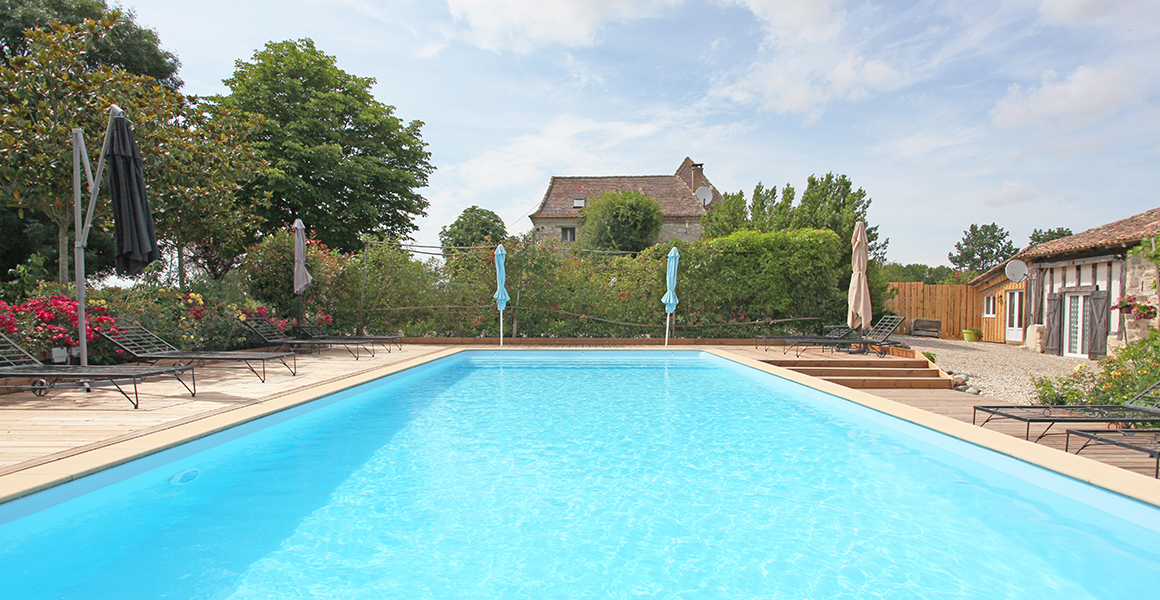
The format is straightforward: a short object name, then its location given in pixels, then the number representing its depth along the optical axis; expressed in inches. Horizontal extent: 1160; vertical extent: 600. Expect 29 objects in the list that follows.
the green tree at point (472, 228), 2001.7
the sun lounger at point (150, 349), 235.8
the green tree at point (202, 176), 350.9
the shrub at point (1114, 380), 183.9
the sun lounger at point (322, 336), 363.9
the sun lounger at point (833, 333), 428.9
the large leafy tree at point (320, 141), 660.1
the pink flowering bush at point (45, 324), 219.6
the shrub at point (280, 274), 410.0
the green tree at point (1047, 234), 1855.3
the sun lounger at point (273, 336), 331.3
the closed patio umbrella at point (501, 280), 438.0
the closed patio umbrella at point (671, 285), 446.9
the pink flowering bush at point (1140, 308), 249.3
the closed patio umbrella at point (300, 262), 369.1
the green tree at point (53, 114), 283.7
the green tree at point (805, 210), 642.8
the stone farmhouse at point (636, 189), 1167.0
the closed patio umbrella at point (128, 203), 211.2
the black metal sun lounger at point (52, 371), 180.4
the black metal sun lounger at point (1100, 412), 143.6
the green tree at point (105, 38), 551.5
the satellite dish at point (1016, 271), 580.7
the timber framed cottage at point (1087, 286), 429.1
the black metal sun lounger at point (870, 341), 357.7
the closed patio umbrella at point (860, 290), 377.1
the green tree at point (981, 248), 2501.5
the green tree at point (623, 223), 991.6
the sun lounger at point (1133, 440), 118.1
